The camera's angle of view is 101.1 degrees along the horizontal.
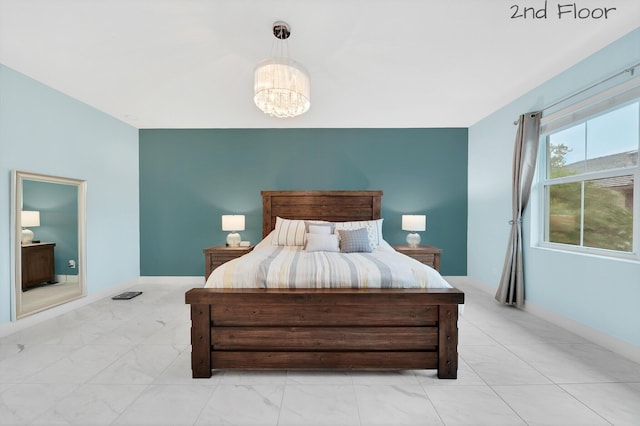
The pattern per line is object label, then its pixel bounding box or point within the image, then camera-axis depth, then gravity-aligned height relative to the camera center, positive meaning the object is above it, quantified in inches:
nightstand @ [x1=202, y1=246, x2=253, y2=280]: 143.9 -25.9
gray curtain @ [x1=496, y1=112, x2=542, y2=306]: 115.3 +6.2
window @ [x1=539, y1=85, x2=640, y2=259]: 84.4 +12.6
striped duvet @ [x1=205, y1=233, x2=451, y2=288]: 74.4 -18.9
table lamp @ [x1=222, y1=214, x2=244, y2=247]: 150.4 -9.8
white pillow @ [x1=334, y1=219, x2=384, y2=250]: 135.6 -9.2
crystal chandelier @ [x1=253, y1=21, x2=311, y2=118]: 74.7 +36.0
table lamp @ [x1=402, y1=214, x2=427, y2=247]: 148.9 -8.6
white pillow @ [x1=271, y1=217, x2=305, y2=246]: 133.4 -12.5
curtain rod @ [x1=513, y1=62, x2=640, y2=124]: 79.0 +42.8
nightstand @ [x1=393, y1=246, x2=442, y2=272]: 142.4 -24.4
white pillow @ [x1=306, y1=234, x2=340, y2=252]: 119.2 -15.3
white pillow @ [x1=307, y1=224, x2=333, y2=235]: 130.2 -9.9
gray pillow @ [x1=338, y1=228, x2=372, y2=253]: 118.0 -14.3
